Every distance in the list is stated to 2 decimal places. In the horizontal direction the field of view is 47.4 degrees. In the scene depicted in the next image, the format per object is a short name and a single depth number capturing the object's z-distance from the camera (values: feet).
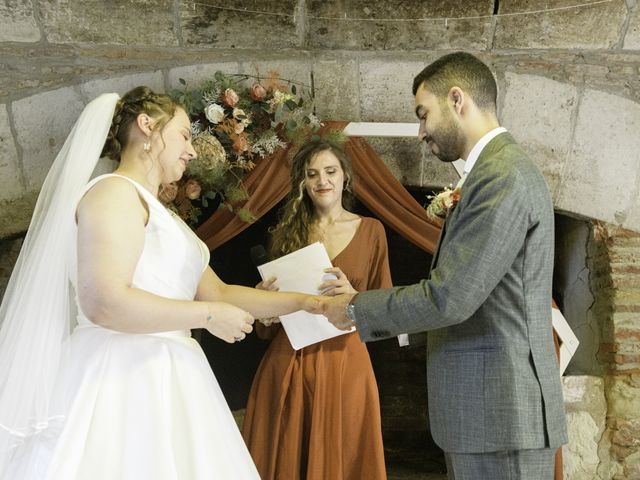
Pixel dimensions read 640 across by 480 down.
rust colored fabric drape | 11.90
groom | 7.14
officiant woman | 10.44
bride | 6.75
